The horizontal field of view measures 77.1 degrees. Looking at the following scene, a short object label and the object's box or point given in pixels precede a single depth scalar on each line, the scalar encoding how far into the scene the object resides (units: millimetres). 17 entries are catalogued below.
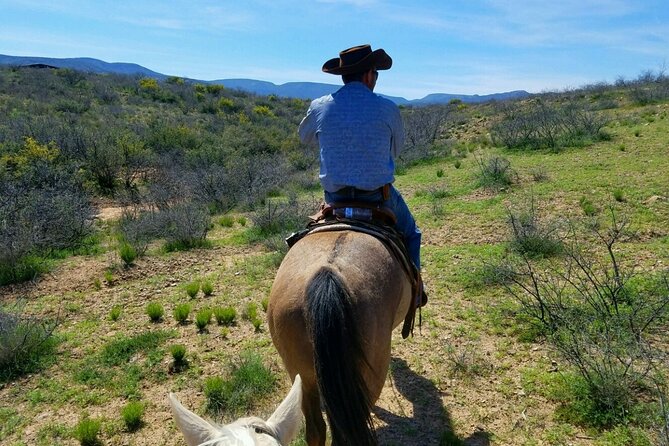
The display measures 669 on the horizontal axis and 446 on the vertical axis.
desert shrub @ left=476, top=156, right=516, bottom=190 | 9266
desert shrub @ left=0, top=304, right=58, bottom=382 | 4000
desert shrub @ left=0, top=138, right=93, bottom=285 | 6035
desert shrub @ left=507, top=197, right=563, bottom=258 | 5785
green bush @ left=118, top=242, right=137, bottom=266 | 6480
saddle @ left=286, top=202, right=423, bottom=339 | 2672
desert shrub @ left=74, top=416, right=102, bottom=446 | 3113
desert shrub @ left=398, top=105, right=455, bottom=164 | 14958
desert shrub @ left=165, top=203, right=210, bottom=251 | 7484
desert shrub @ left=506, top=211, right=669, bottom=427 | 3010
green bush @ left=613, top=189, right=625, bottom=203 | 7223
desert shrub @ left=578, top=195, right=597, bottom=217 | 6922
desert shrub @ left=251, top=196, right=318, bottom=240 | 7930
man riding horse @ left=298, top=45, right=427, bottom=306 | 2809
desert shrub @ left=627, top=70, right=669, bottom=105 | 19094
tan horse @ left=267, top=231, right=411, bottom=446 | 1866
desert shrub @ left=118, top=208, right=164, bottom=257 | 7074
